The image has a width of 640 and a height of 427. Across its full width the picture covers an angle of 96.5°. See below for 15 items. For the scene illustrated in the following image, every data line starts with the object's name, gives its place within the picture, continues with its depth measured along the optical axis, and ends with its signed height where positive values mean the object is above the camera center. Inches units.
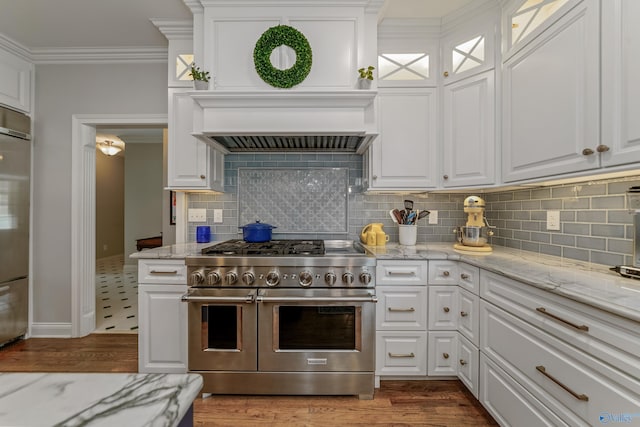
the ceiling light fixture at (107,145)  210.4 +49.3
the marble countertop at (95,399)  17.1 -12.6
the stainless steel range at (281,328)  74.2 -30.4
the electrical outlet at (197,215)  105.0 -1.3
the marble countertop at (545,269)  40.1 -11.6
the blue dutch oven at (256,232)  94.0 -6.7
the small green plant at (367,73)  78.7 +38.5
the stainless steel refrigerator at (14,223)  98.3 -4.4
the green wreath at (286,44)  79.4 +44.1
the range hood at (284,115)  79.7 +27.4
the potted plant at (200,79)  79.9 +37.2
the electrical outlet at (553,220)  73.6 -1.7
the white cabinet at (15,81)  101.7 +47.5
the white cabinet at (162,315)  78.3 -28.7
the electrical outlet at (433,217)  104.3 -1.6
